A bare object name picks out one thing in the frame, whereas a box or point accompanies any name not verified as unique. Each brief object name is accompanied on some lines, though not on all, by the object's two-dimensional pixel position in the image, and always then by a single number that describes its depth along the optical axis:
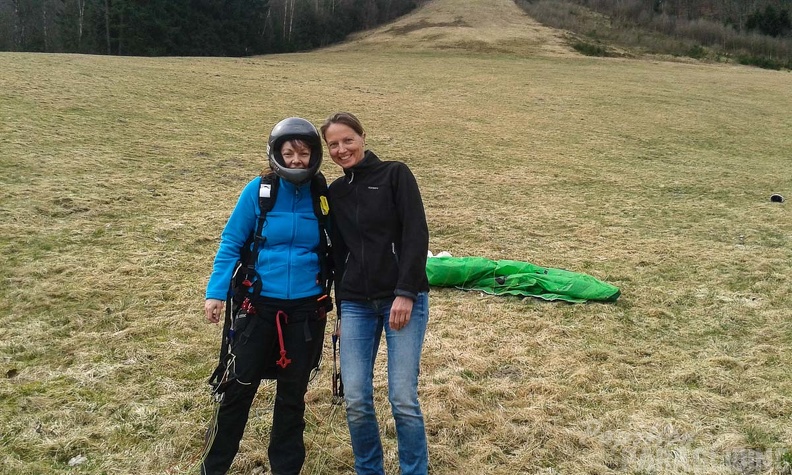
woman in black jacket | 3.02
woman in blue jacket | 3.16
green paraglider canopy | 6.61
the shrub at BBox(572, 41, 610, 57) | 48.38
